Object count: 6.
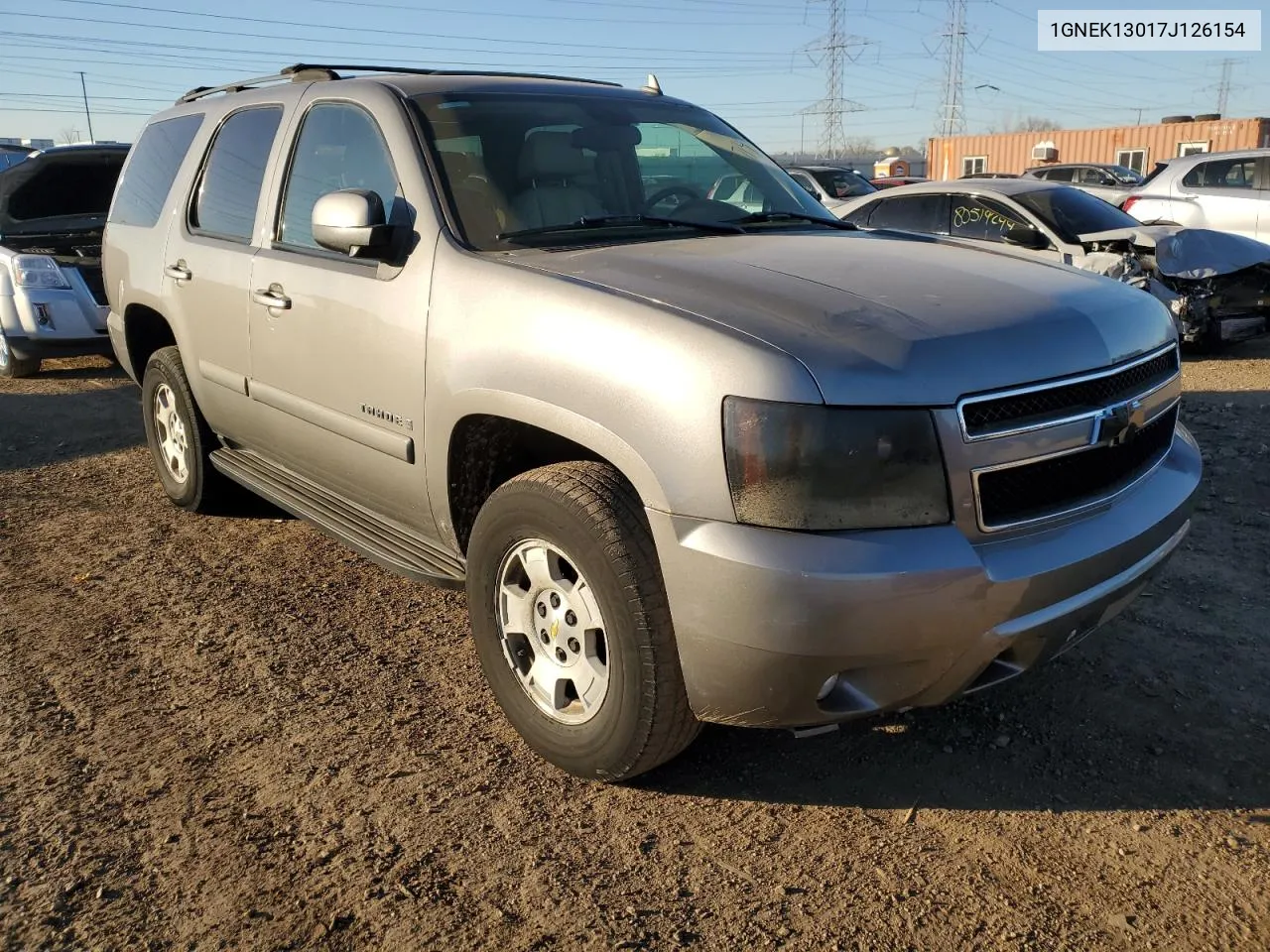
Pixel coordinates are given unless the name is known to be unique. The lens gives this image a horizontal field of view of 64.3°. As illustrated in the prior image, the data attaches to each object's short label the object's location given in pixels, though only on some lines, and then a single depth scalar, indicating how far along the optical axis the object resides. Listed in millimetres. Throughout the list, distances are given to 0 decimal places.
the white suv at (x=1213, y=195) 10859
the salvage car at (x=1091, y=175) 20141
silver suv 2225
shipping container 31703
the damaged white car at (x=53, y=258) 8133
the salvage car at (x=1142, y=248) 8219
